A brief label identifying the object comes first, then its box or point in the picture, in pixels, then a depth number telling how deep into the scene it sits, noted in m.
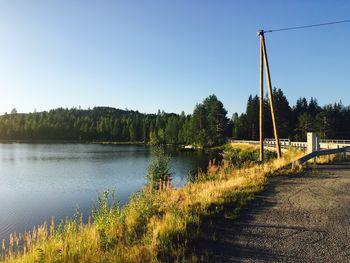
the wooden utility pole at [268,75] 21.11
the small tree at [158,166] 21.62
